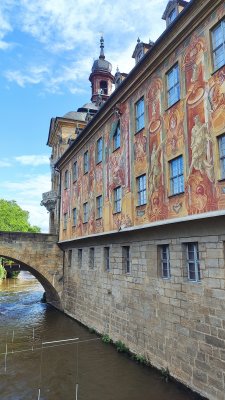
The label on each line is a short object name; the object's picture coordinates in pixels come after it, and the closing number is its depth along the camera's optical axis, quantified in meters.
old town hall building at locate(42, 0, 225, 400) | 7.82
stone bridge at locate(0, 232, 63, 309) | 18.86
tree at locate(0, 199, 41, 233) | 52.25
